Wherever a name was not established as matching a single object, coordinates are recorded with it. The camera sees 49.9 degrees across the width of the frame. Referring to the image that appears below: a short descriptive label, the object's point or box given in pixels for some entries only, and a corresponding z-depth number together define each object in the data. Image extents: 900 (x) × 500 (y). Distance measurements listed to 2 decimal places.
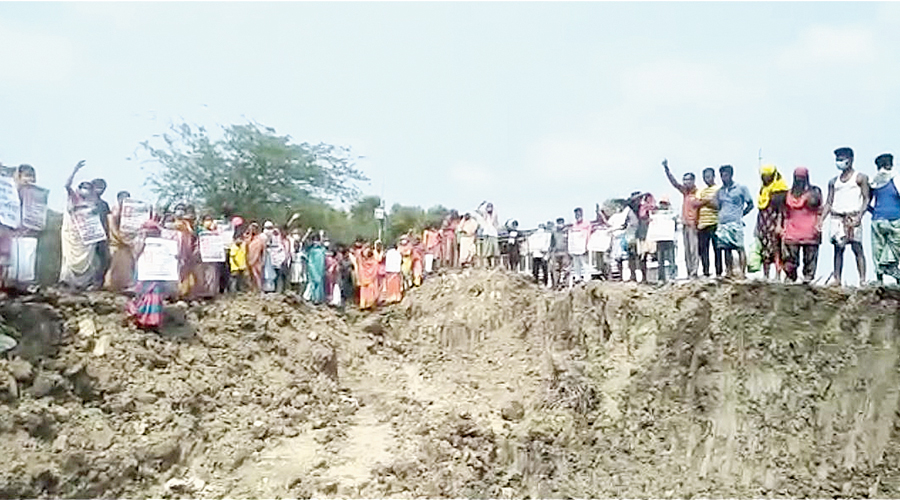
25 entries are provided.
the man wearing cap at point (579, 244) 14.46
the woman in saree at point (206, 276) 12.48
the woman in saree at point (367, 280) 16.10
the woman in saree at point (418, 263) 17.12
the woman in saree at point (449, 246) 17.83
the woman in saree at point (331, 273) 15.70
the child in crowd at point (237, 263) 13.47
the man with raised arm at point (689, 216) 11.08
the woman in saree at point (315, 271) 15.24
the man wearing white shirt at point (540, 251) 16.22
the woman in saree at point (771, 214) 10.28
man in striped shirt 10.85
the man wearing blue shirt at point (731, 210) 10.68
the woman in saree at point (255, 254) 13.80
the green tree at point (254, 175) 29.78
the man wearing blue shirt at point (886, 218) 9.38
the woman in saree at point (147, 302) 10.74
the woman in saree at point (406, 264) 16.97
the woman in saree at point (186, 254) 12.03
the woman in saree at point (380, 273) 16.42
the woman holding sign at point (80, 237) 10.46
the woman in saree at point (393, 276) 16.52
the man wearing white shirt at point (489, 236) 17.42
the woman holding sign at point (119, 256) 11.06
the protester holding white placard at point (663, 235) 12.11
